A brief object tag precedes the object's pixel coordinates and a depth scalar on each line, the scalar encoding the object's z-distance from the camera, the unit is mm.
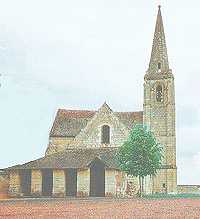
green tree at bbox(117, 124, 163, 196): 55219
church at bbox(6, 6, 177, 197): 57719
